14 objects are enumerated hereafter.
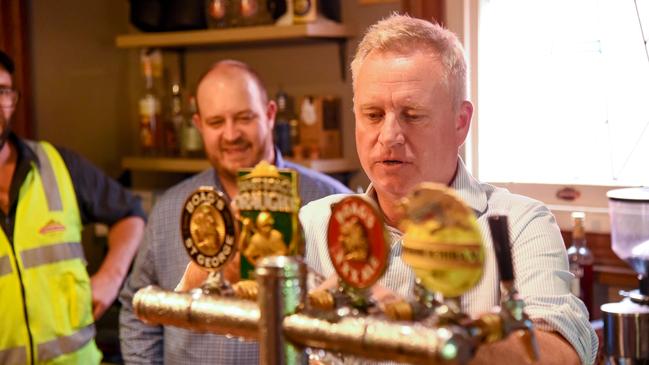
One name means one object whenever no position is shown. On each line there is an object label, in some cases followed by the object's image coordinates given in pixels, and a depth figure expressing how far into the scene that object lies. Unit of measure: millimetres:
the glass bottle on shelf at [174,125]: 4117
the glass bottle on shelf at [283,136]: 3693
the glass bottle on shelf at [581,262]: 2697
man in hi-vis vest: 2984
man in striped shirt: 1425
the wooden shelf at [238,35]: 3477
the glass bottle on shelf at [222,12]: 3854
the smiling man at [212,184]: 2564
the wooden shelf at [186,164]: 3523
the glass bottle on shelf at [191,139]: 4020
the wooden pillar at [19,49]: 3992
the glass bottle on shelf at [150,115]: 4160
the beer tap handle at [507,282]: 922
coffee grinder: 2160
